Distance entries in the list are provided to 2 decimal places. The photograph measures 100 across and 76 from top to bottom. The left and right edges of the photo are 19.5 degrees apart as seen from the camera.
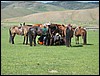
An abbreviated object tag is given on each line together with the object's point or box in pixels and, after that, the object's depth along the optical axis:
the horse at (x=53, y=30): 20.44
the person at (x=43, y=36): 20.36
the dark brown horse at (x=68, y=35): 18.97
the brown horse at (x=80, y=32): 21.86
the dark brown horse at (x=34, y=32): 19.47
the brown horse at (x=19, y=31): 20.78
